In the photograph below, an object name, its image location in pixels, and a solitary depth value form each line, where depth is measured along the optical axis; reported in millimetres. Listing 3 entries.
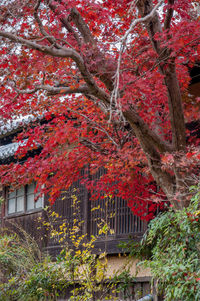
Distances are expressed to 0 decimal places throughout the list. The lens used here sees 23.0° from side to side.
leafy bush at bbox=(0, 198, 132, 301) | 10430
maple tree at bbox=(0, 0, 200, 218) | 7973
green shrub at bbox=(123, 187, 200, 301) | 7633
